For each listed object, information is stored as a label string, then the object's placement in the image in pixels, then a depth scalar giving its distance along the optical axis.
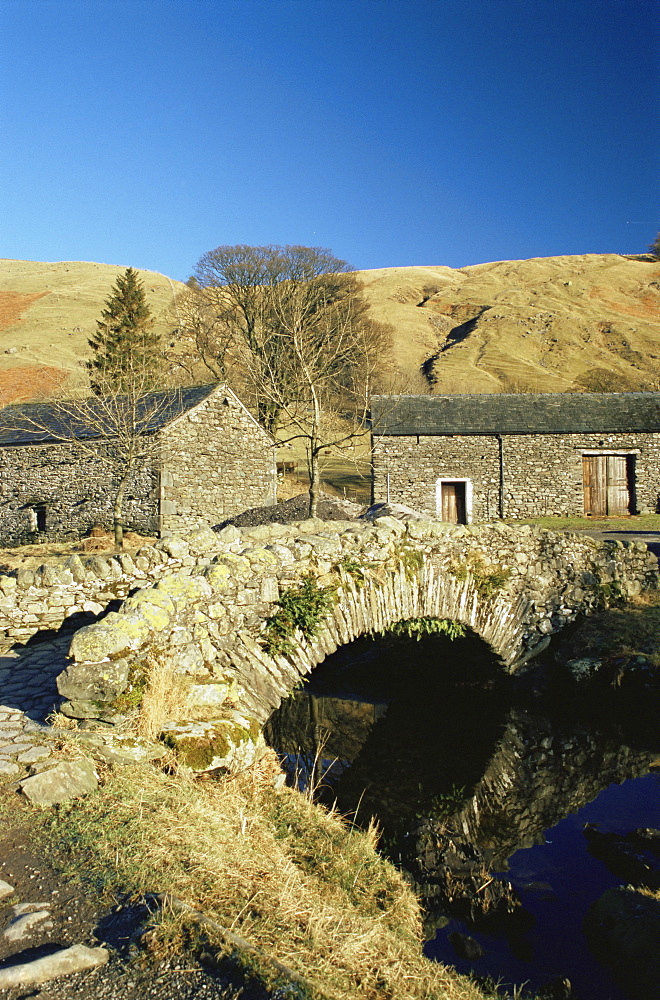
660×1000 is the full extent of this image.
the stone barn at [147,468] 21.44
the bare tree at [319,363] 18.66
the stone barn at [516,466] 26.97
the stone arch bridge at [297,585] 5.77
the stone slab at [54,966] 2.62
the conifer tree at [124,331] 39.41
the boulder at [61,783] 4.20
